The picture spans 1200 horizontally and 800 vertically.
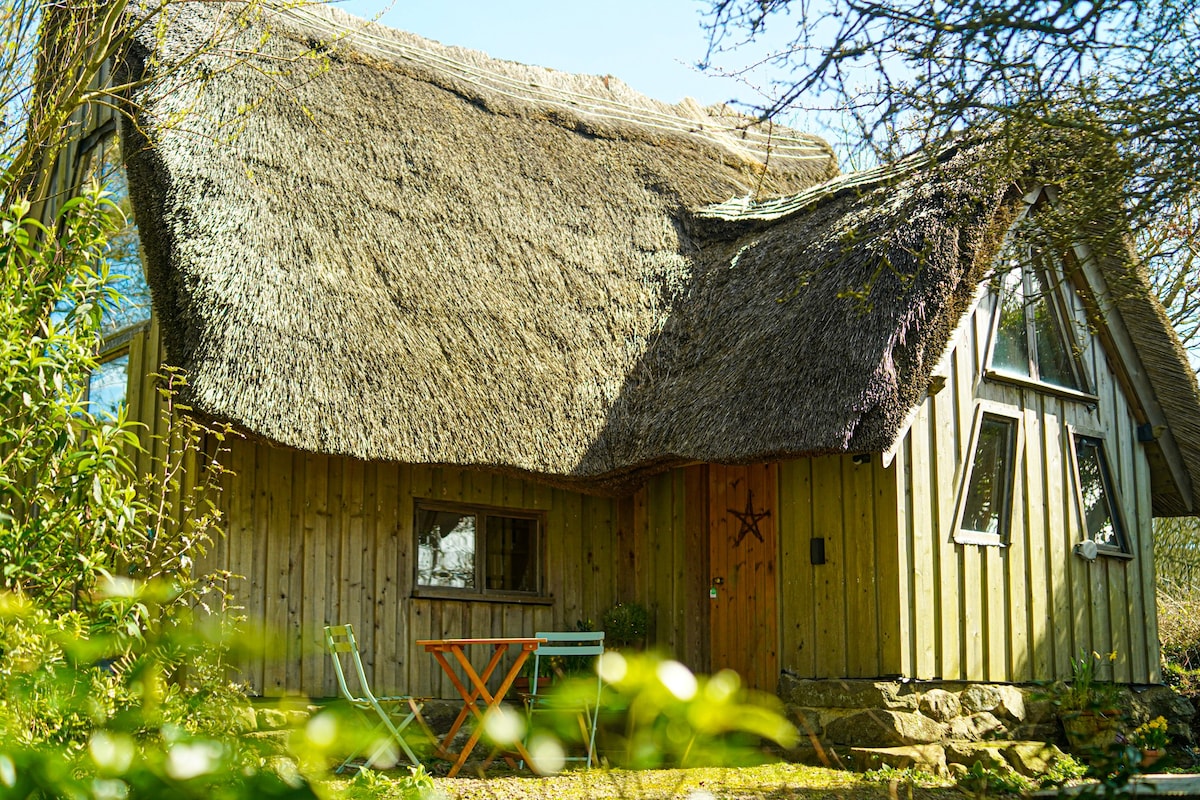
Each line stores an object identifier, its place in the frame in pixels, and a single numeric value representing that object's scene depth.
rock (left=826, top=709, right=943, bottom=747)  7.68
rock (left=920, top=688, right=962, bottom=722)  7.91
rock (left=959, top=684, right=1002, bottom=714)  8.12
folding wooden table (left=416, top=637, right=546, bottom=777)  6.86
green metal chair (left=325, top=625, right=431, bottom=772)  6.78
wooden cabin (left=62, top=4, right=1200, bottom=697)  8.00
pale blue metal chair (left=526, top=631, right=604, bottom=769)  7.35
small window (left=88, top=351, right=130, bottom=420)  9.48
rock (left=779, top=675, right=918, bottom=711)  7.86
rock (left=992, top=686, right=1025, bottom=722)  8.23
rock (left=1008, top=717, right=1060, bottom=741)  8.24
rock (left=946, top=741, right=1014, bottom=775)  7.71
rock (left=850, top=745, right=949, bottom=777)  7.44
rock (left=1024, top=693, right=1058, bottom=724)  8.40
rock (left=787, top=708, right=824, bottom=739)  8.04
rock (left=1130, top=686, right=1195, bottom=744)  9.19
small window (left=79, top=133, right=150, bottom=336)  16.59
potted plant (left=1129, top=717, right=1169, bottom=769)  7.18
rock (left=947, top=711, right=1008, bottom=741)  7.92
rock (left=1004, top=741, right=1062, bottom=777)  7.89
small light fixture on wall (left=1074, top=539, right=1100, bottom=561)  9.30
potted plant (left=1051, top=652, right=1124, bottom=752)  8.38
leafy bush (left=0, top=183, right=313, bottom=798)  0.89
